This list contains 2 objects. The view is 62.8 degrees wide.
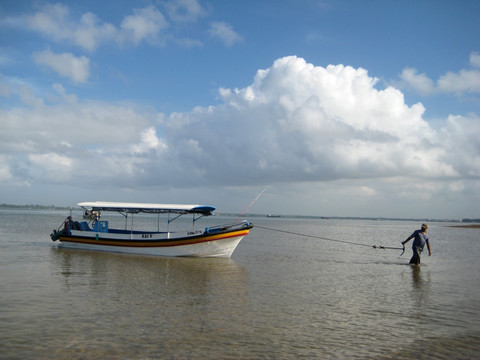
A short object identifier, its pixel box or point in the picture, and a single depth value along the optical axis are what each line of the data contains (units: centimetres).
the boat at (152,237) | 2267
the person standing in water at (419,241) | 1966
